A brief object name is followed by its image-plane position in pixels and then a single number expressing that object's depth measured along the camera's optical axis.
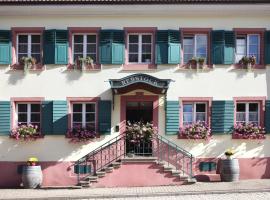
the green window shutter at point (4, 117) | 18.89
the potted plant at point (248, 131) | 18.97
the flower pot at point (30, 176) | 18.06
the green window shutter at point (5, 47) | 18.98
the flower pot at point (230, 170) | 18.31
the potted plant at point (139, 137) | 18.19
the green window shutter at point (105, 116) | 18.91
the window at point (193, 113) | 19.36
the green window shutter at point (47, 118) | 18.95
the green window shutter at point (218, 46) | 19.14
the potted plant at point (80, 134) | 18.73
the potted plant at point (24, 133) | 18.69
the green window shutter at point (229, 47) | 19.22
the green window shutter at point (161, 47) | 19.06
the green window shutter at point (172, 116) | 19.02
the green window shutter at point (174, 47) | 19.05
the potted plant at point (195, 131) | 18.84
